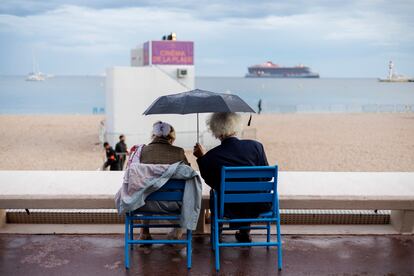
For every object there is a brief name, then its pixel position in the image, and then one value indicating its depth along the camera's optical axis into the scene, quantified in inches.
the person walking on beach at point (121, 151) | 502.3
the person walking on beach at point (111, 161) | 450.6
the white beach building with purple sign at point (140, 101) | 740.0
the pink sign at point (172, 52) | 784.9
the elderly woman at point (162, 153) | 157.0
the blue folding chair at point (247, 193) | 150.7
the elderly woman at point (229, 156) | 159.6
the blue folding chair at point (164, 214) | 153.3
